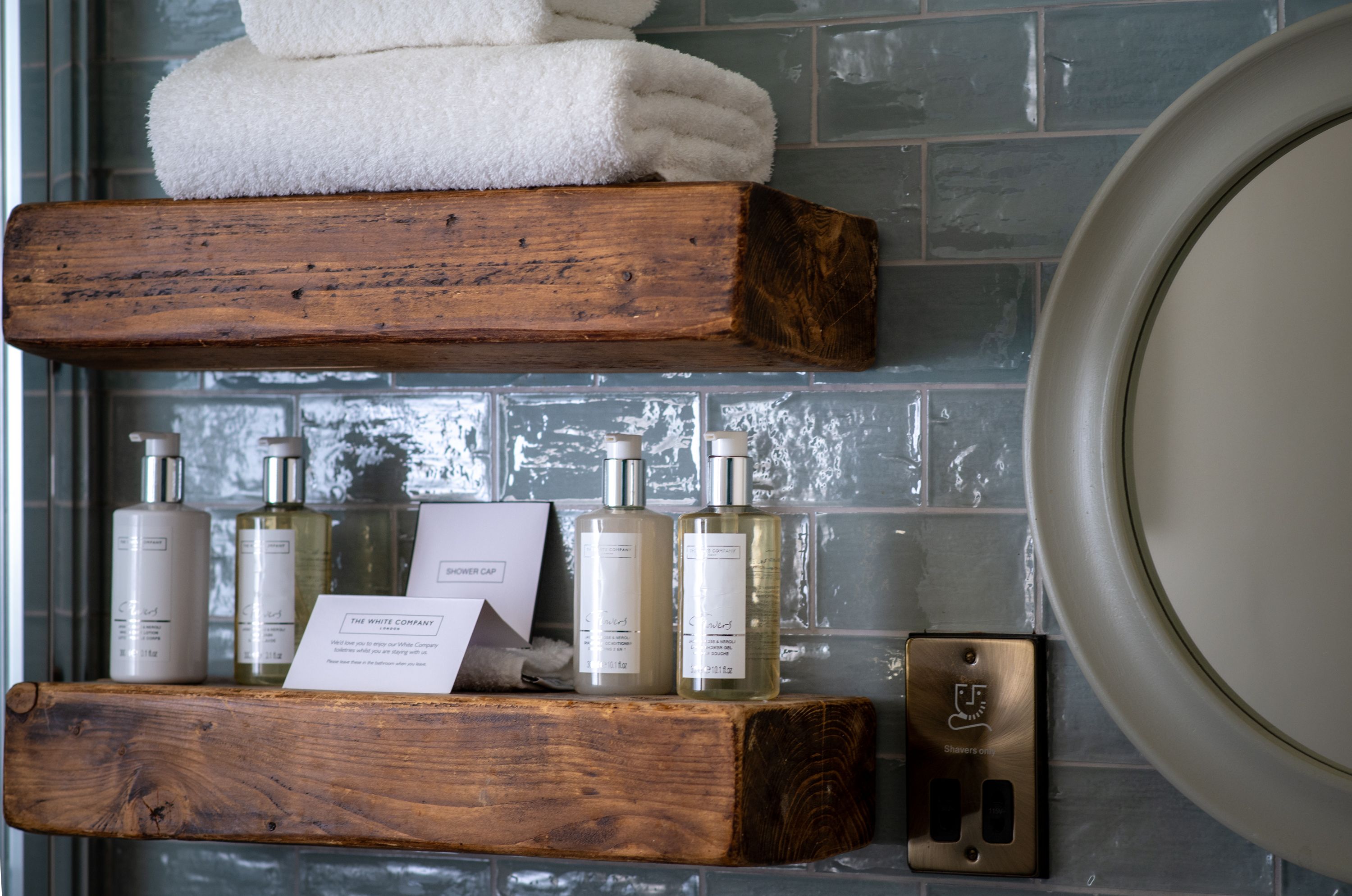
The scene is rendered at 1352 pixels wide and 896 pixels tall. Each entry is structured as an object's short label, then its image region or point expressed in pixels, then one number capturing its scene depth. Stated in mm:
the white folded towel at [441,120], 1735
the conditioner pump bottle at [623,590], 1810
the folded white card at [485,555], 1911
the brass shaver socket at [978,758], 1848
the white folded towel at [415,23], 1766
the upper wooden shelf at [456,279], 1734
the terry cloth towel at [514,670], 1854
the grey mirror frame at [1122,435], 1794
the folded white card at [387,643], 1813
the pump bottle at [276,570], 1875
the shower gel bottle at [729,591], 1791
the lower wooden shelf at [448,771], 1735
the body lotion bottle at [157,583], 1865
